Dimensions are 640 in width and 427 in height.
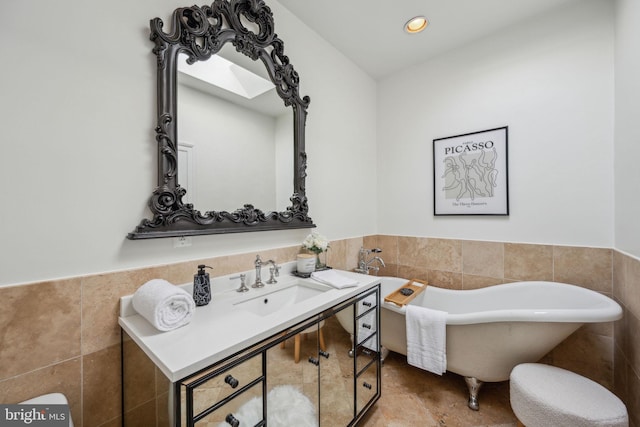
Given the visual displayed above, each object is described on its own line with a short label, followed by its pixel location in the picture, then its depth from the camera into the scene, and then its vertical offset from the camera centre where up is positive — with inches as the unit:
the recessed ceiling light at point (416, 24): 74.6 +57.3
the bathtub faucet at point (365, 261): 91.9 -18.5
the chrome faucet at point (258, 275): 58.9 -14.4
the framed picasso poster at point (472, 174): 80.1 +13.1
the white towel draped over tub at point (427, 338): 62.6 -32.1
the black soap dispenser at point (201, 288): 47.6 -14.1
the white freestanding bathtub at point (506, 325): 54.1 -27.1
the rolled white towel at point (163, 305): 36.6 -13.7
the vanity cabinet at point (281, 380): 30.0 -25.2
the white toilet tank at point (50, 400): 32.9 -24.4
